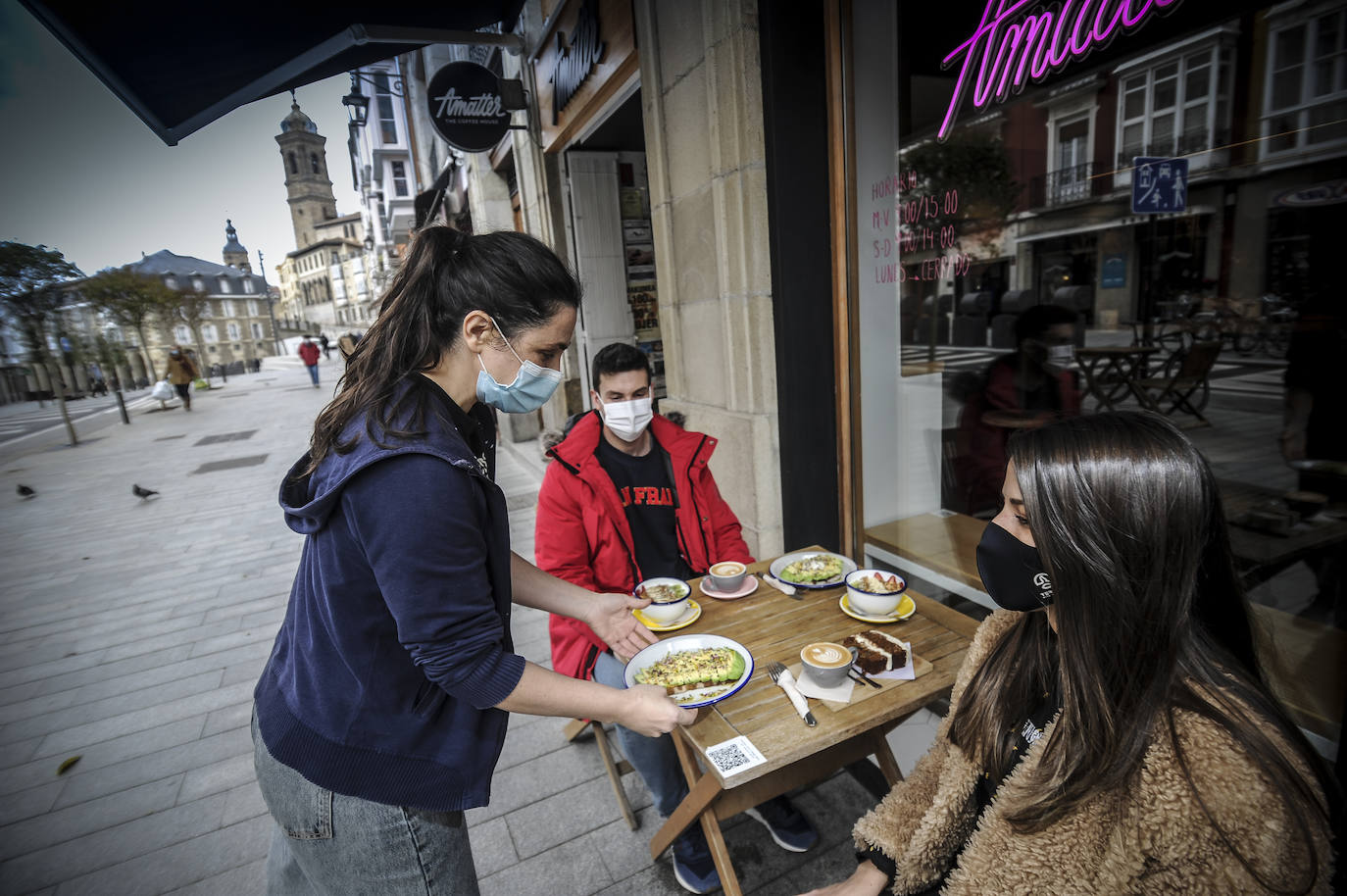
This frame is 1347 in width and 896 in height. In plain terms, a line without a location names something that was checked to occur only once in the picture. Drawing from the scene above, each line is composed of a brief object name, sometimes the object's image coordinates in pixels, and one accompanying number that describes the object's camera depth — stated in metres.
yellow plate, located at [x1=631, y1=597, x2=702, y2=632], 2.03
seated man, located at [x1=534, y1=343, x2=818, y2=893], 2.37
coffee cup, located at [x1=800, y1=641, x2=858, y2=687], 1.62
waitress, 1.12
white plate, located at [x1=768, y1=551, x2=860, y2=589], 2.28
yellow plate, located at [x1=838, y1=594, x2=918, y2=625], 2.01
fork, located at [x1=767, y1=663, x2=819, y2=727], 1.57
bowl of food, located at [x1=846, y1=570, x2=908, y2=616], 1.97
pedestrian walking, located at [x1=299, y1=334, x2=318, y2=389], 24.44
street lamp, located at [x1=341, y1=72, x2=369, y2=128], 10.75
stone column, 3.01
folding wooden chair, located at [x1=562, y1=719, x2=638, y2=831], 2.59
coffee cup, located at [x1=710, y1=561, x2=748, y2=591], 2.24
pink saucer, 2.25
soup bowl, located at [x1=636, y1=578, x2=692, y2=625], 2.02
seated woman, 0.91
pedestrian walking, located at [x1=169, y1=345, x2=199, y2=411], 19.17
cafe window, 1.79
